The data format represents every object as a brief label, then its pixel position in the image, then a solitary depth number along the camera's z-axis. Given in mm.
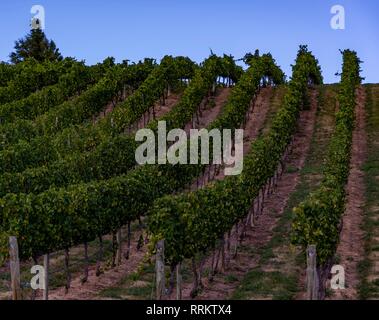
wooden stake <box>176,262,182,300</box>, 22344
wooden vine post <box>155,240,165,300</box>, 19766
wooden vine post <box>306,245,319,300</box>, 19312
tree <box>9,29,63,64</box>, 108062
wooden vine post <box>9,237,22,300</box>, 19812
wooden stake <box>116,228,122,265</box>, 27969
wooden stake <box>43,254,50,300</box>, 22844
